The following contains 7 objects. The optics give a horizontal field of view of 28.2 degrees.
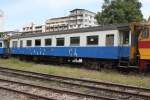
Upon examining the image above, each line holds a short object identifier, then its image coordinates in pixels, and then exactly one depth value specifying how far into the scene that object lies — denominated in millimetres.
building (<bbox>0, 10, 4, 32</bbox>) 85825
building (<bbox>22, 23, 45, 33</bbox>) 128125
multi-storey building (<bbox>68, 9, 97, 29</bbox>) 120338
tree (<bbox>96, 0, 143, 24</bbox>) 45062
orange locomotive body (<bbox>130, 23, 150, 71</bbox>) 18234
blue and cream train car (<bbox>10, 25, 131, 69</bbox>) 20000
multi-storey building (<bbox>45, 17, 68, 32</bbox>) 124400
